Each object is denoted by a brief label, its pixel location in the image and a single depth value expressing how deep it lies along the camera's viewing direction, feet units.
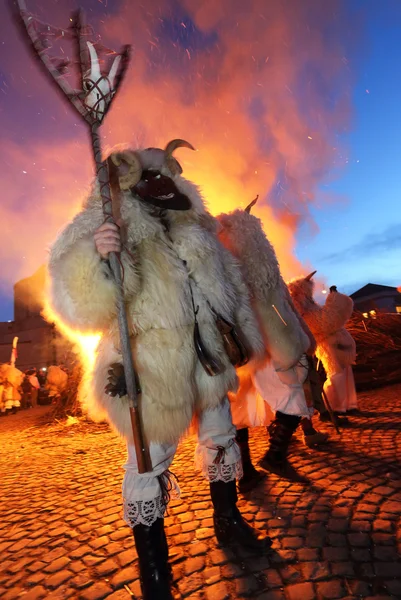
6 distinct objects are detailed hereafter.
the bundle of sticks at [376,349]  26.43
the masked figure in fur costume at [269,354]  9.87
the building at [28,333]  92.48
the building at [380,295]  104.85
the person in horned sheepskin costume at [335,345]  17.47
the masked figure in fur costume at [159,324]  6.24
